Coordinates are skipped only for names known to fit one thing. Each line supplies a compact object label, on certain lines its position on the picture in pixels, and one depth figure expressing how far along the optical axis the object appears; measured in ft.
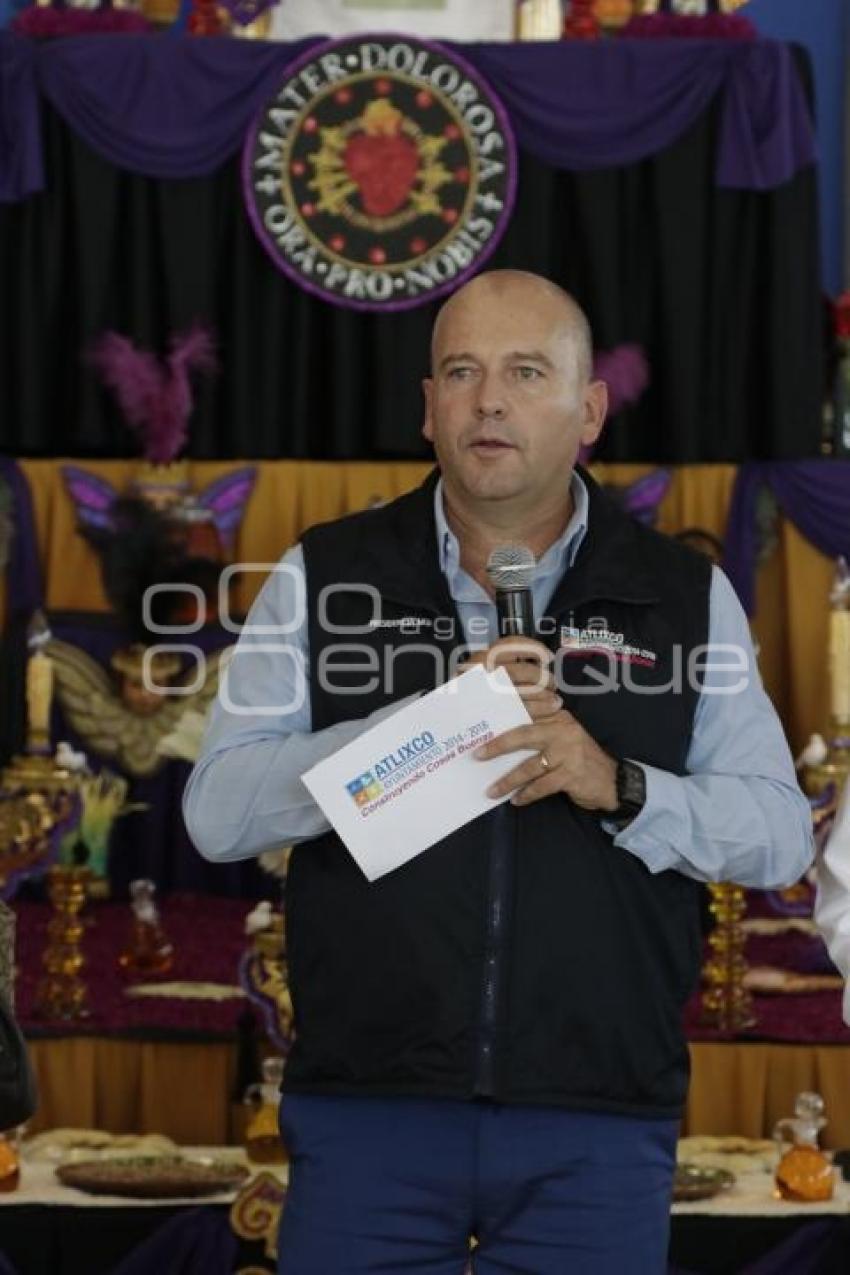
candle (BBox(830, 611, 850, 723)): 32.65
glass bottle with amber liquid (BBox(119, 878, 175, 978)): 32.17
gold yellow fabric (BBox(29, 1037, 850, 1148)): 28.60
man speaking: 16.15
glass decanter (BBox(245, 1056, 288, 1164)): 25.93
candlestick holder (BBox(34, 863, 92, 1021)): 29.58
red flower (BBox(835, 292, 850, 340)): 44.09
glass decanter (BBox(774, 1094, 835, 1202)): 24.81
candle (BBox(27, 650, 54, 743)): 30.35
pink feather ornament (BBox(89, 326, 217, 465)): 42.68
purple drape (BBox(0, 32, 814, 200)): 43.60
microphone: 16.08
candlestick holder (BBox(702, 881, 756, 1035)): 29.14
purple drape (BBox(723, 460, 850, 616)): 41.19
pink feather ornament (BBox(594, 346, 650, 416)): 43.06
